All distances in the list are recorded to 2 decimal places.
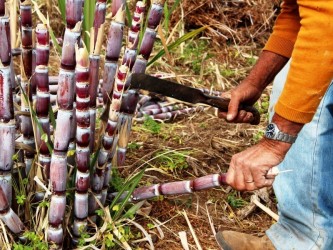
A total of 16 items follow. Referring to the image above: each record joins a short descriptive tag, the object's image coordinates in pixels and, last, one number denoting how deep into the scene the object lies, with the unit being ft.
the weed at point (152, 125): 9.44
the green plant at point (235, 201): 8.00
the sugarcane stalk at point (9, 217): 6.01
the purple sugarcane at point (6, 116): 5.62
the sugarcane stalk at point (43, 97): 5.65
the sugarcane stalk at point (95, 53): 5.71
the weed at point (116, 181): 7.02
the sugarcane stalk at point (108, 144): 6.07
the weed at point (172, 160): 8.18
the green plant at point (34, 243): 6.21
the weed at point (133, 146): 8.60
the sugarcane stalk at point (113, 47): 5.96
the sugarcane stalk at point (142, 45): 6.23
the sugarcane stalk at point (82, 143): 5.43
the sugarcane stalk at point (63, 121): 5.36
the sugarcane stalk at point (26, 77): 5.99
